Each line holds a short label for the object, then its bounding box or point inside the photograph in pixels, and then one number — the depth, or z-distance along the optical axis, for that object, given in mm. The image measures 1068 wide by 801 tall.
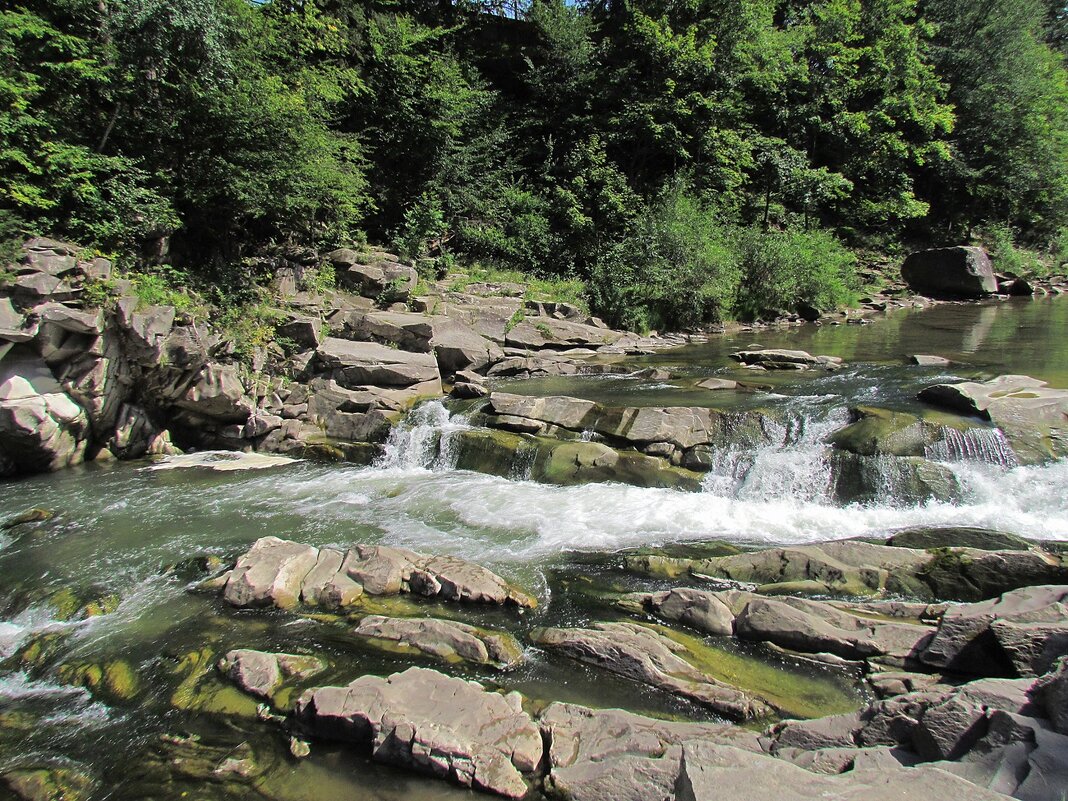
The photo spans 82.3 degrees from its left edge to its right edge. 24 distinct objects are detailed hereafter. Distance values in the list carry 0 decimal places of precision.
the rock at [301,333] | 14180
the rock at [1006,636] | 4039
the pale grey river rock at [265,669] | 5000
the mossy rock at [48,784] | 4125
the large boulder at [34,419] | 10422
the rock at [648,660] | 4617
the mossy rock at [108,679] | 5184
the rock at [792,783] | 2729
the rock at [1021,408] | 8344
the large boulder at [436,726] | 4008
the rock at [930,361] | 13038
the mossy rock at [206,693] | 4855
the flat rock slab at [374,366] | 13617
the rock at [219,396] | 12336
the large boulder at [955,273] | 25625
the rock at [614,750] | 3666
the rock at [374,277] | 17219
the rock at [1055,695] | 2904
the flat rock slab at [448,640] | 5336
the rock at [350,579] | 6355
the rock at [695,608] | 5574
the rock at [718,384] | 12508
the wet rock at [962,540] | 6762
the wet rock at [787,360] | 14266
